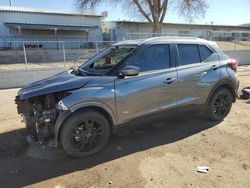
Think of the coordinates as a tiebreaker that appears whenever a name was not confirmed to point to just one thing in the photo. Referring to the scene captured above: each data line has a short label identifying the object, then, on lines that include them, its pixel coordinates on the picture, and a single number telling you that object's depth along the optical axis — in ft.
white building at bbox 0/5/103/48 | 58.90
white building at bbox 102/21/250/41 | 54.38
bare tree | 59.46
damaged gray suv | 9.15
